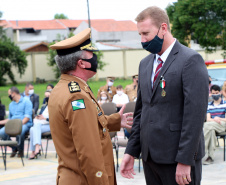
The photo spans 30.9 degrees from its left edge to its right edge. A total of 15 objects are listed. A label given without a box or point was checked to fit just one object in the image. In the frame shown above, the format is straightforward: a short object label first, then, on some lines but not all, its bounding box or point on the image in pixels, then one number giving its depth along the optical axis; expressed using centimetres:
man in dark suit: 283
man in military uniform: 298
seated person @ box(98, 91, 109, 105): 1403
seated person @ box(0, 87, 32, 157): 977
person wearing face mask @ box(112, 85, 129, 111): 1313
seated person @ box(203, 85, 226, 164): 803
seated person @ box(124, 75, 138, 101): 1408
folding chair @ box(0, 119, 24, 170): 912
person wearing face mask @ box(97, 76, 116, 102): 1464
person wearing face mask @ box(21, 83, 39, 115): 1350
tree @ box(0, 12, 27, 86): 3773
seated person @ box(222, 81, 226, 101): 904
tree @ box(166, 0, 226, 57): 2933
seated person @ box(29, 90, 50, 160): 940
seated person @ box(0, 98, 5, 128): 1023
